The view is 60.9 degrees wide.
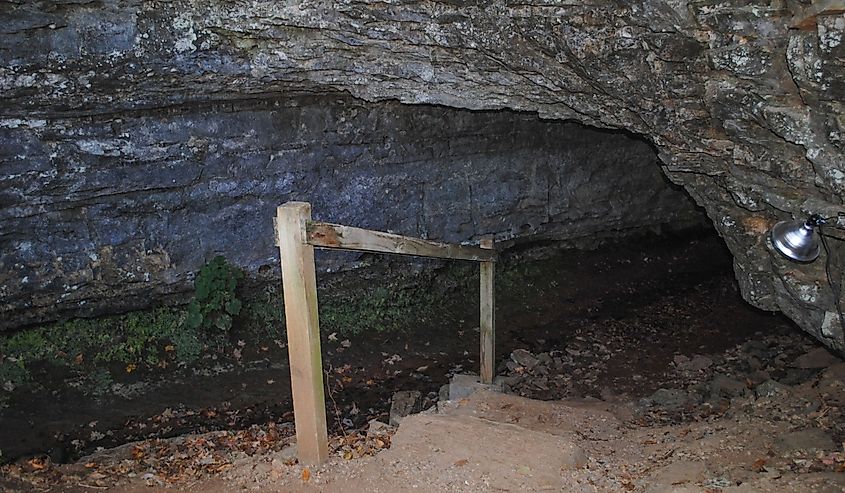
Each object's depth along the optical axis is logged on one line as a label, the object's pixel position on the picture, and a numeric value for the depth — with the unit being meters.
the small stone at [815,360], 6.96
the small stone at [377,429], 5.29
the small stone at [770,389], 5.68
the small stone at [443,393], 6.67
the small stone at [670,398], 6.39
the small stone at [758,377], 7.06
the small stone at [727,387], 6.64
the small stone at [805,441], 4.52
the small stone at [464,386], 6.49
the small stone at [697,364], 7.66
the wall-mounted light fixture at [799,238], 4.58
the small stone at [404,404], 6.31
